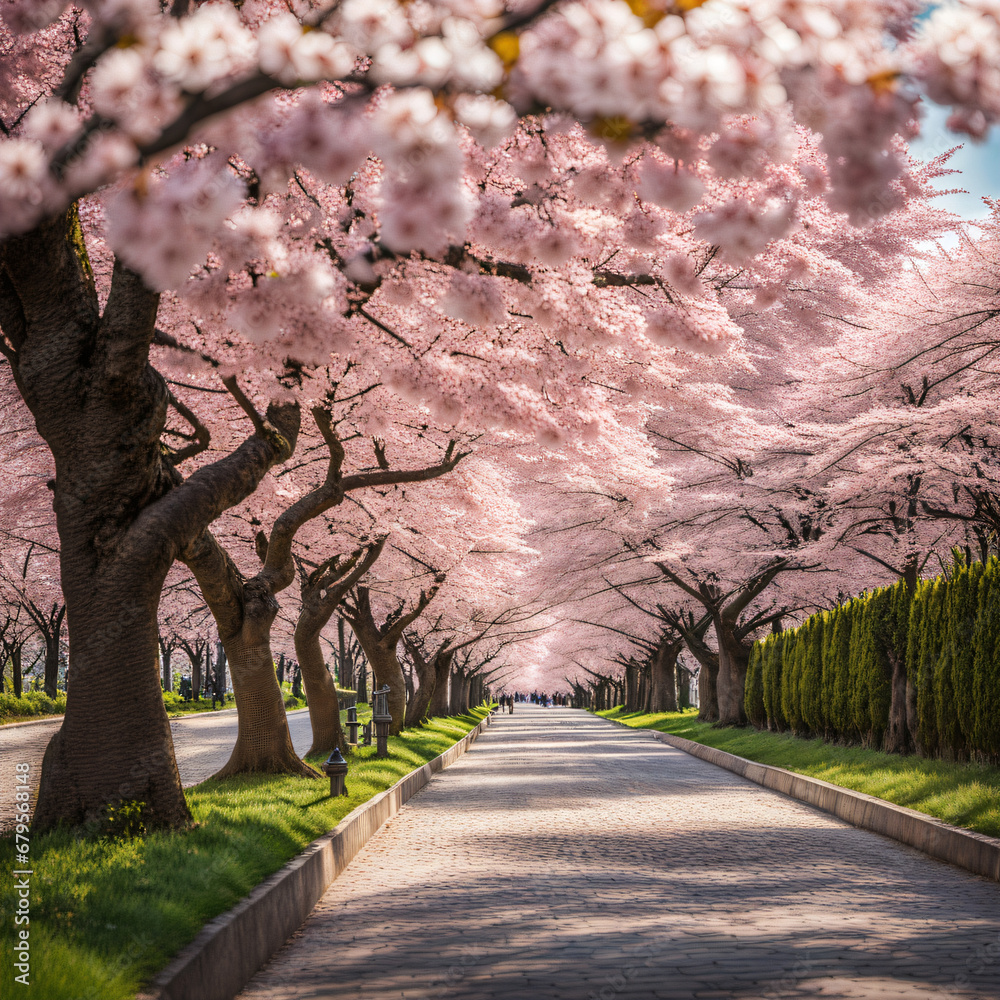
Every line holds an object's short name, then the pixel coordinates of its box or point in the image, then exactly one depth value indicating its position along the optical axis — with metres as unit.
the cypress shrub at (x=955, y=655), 14.17
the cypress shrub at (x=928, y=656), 15.46
